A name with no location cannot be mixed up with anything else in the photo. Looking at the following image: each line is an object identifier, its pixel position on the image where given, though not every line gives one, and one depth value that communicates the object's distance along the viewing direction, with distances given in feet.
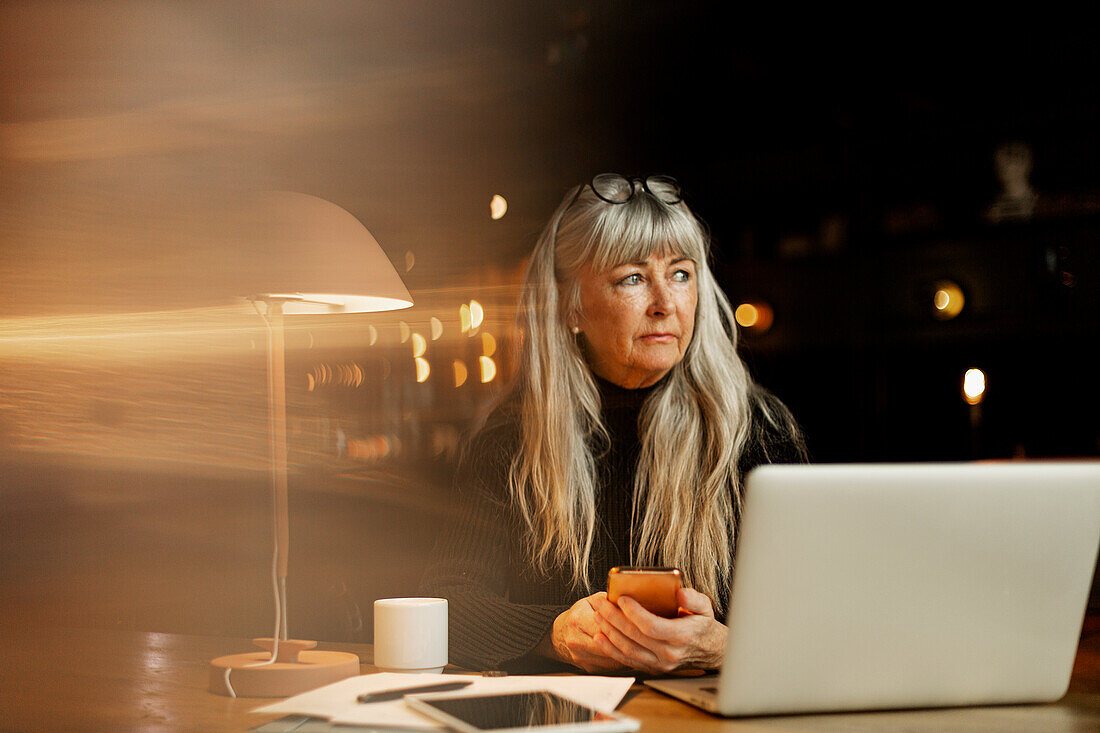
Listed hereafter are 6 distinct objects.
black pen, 2.99
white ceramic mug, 3.78
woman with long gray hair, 6.53
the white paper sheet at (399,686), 2.79
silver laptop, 2.80
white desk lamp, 4.06
